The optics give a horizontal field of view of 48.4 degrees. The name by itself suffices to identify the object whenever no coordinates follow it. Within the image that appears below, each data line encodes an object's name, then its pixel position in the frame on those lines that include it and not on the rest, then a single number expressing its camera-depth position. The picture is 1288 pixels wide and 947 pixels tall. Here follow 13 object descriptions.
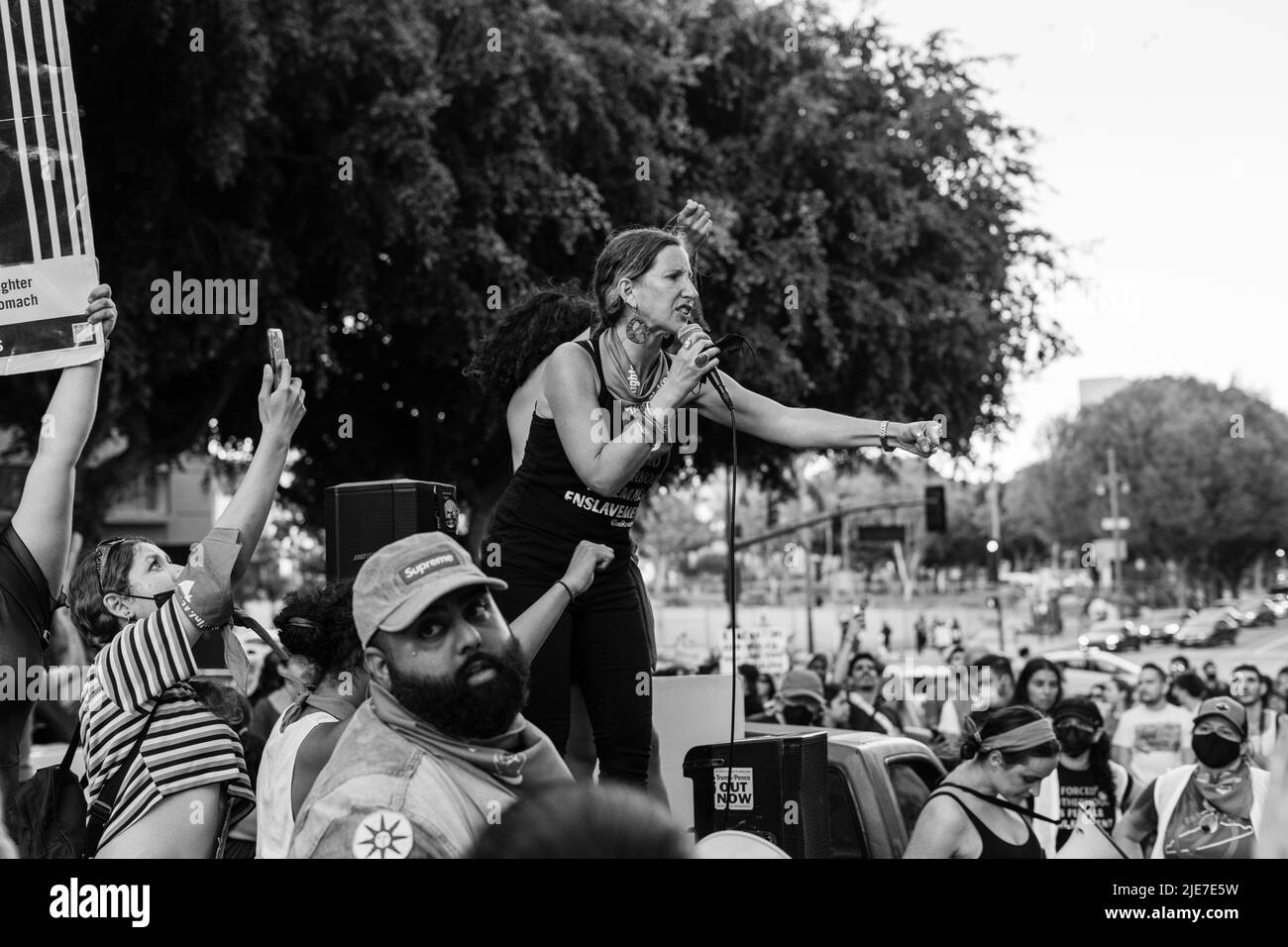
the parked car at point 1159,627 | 50.88
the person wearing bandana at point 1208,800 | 5.43
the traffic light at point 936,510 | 26.05
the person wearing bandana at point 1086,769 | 7.27
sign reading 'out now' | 3.73
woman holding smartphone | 3.12
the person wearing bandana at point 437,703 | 2.41
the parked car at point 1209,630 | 49.41
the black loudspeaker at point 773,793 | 3.70
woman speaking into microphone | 3.61
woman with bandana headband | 4.57
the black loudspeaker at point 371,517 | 4.03
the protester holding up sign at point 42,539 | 3.48
